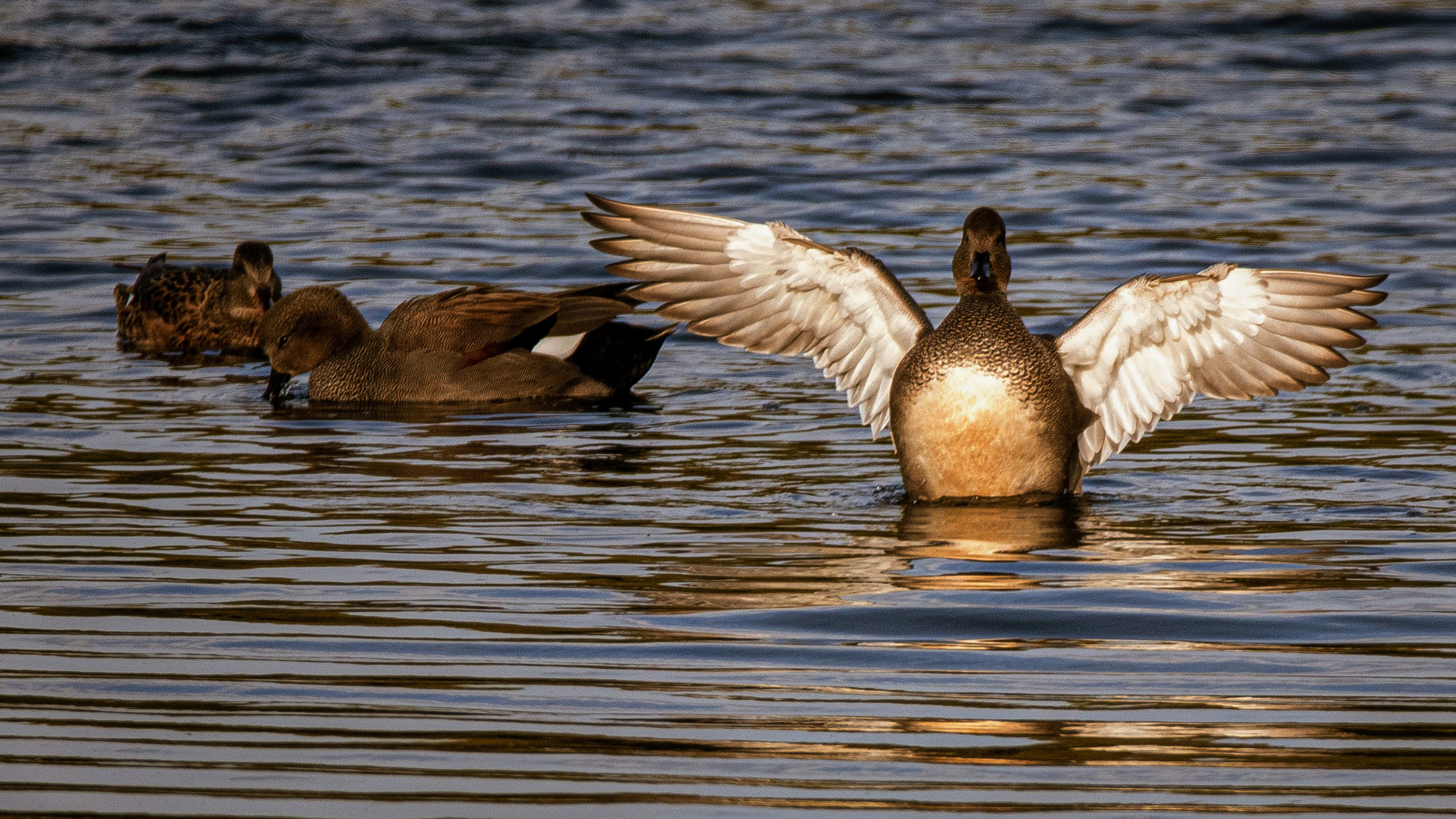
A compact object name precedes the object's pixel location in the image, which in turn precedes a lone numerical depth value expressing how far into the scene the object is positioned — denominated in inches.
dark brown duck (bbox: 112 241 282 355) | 912.9
